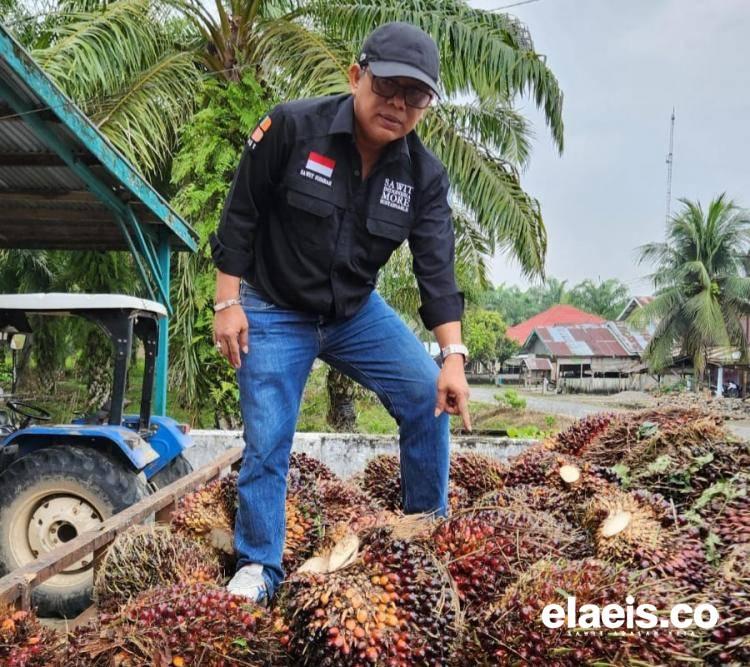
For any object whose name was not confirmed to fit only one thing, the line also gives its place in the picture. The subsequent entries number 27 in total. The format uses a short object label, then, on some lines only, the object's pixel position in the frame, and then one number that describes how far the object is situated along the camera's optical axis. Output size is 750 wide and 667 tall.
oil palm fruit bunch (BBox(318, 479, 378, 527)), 2.44
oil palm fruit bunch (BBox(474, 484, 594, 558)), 2.11
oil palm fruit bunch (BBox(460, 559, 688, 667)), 1.49
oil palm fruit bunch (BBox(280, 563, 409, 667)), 1.56
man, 2.22
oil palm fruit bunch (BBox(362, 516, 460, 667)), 1.64
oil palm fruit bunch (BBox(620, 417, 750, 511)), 2.43
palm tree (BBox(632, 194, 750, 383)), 37.50
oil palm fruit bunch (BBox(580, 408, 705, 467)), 2.92
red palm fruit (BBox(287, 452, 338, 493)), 2.53
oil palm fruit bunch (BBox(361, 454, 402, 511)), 2.87
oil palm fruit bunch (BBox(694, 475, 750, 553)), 2.03
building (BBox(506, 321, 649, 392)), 52.81
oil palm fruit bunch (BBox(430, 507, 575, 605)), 1.87
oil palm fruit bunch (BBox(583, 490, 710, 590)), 1.88
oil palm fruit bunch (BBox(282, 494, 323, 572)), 2.29
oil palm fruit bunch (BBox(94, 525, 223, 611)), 2.00
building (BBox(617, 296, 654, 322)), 53.66
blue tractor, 3.91
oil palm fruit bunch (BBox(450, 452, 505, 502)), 2.97
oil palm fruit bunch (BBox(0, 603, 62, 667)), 1.55
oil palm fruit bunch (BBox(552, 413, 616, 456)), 3.41
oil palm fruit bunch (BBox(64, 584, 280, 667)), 1.54
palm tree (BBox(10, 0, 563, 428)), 8.77
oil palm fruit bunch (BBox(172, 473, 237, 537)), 2.40
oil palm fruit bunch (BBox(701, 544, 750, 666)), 1.50
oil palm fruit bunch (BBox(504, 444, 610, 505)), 2.58
